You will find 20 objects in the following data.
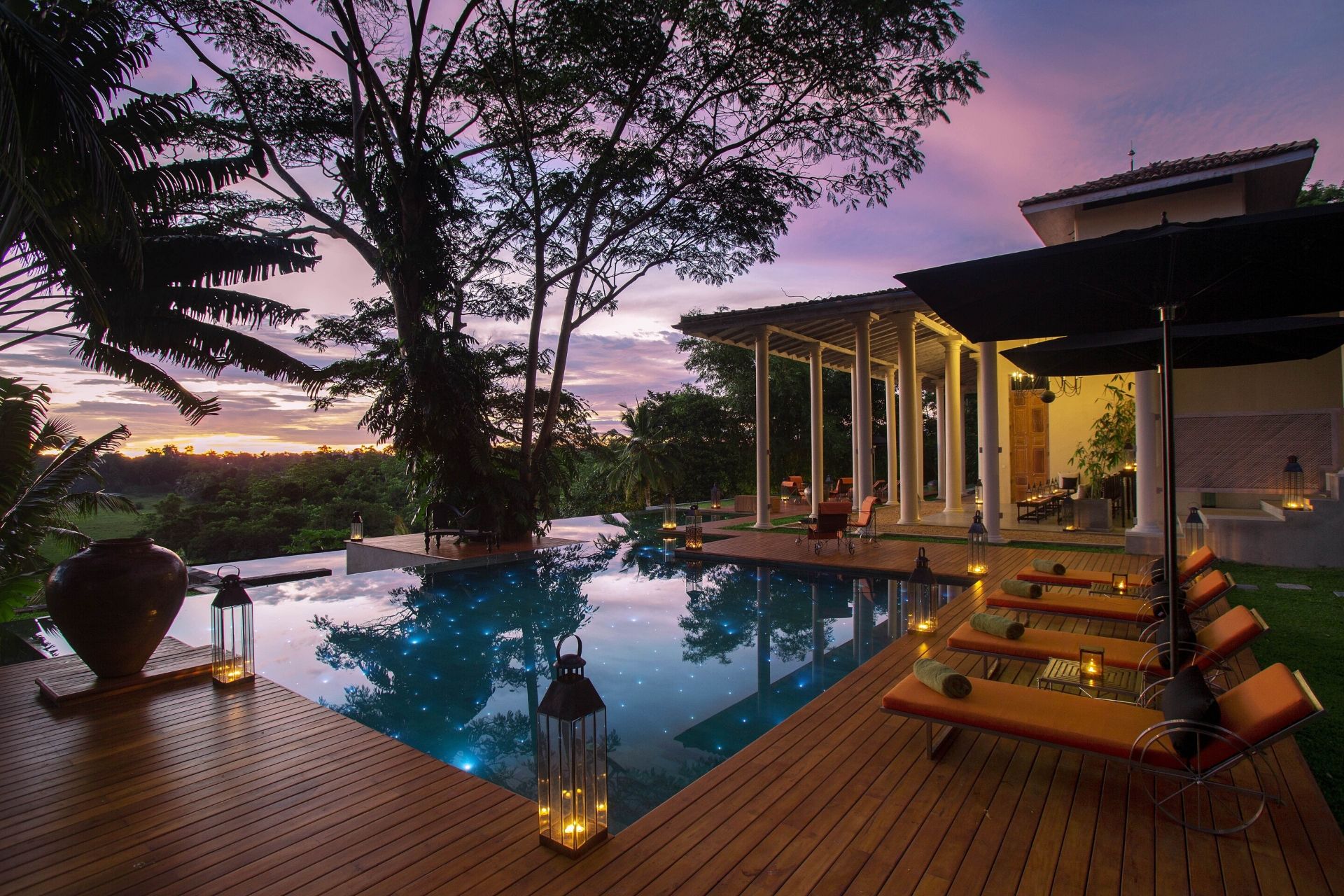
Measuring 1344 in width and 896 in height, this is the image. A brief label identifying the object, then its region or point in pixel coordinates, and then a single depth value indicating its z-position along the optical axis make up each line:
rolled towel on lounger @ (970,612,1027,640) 4.80
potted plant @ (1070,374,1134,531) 13.23
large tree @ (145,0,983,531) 11.62
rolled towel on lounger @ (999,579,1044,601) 6.35
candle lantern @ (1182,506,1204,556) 9.10
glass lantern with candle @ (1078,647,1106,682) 4.15
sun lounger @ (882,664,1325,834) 2.84
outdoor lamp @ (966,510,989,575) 9.13
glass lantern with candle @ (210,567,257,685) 5.36
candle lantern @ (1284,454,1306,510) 9.30
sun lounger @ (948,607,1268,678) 3.95
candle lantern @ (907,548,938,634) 6.48
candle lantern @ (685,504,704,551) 12.50
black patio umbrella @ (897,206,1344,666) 3.12
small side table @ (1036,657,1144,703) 4.03
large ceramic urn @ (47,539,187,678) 4.94
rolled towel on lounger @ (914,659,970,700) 3.66
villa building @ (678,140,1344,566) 9.68
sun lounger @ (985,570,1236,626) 5.47
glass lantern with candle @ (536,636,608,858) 2.94
